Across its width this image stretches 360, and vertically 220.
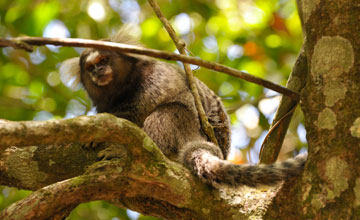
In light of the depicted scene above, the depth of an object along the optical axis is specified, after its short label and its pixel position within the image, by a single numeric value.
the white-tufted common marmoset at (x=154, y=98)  8.20
